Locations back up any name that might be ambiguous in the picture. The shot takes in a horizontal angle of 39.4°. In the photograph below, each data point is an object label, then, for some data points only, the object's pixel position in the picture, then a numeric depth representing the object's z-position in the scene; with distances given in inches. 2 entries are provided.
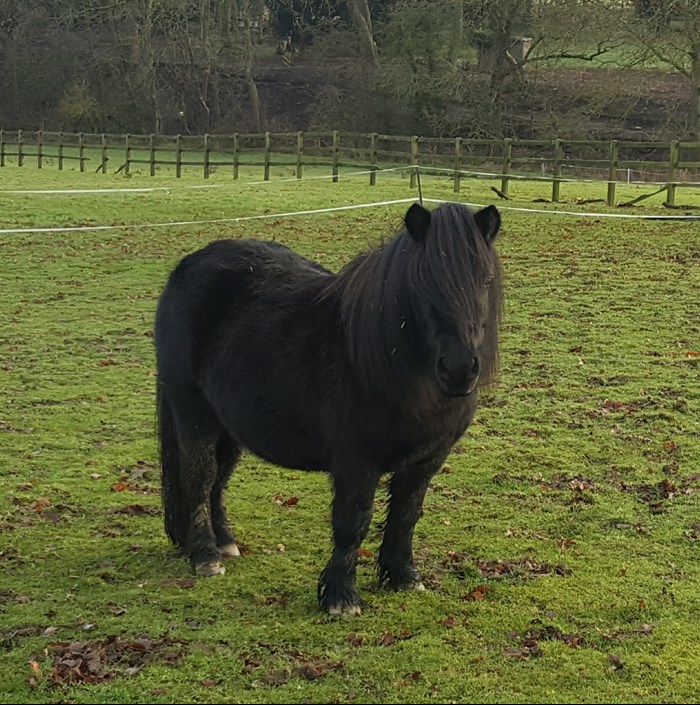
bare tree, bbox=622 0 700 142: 1082.1
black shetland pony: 160.1
